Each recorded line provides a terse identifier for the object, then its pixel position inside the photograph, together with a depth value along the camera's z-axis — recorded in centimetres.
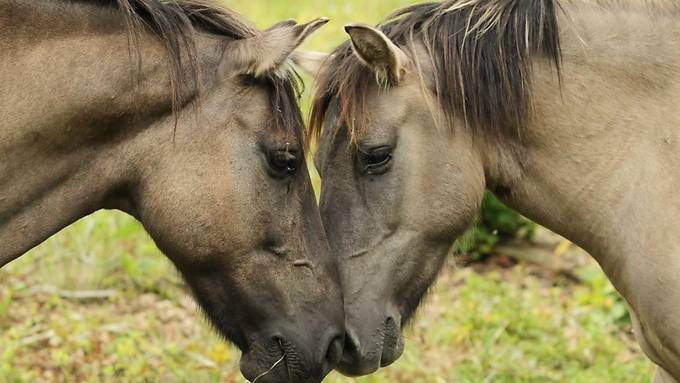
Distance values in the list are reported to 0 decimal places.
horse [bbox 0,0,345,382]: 768
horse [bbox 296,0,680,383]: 850
